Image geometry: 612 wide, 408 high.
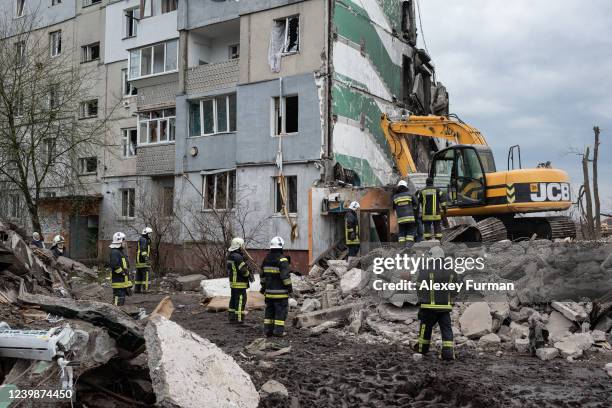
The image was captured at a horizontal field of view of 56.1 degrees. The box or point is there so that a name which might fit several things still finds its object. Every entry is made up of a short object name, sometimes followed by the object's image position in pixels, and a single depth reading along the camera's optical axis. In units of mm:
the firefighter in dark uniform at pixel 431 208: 13969
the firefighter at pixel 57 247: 18997
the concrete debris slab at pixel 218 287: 14462
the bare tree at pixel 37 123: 20766
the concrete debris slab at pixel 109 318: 6129
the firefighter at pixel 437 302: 8312
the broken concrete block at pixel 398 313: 11081
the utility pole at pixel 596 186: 22922
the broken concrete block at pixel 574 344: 8844
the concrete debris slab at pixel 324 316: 11312
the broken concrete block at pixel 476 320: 9984
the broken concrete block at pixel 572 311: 9922
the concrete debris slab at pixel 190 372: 5258
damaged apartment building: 19922
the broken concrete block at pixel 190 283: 17203
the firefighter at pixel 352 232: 16625
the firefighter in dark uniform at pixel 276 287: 10048
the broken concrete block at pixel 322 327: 10742
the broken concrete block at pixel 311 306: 12824
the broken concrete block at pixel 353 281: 13422
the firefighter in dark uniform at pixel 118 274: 12727
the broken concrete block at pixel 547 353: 8742
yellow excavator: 14516
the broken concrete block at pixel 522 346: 9203
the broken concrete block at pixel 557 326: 9745
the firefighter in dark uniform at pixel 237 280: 11039
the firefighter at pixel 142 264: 16034
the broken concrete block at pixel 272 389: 6438
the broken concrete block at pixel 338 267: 15455
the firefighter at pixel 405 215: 13750
